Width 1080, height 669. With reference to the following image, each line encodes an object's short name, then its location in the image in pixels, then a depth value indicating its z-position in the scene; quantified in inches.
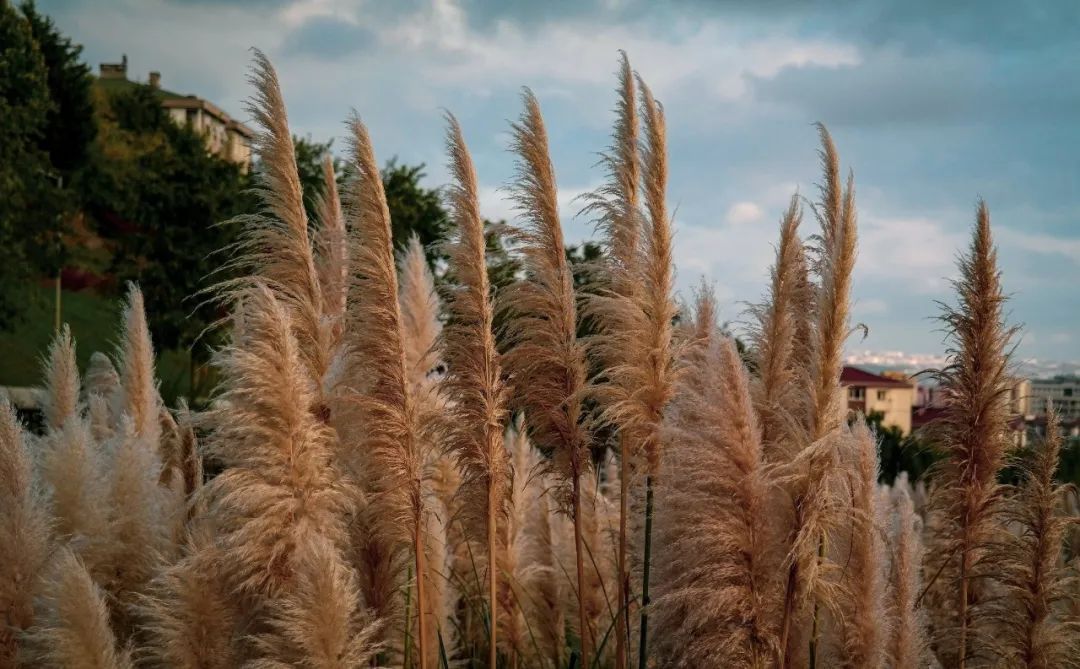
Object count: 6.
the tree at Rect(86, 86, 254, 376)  1035.3
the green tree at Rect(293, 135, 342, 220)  1290.6
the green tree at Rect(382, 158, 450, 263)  1419.8
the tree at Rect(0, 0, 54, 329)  1124.5
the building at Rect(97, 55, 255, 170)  3051.2
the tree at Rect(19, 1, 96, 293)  1576.0
